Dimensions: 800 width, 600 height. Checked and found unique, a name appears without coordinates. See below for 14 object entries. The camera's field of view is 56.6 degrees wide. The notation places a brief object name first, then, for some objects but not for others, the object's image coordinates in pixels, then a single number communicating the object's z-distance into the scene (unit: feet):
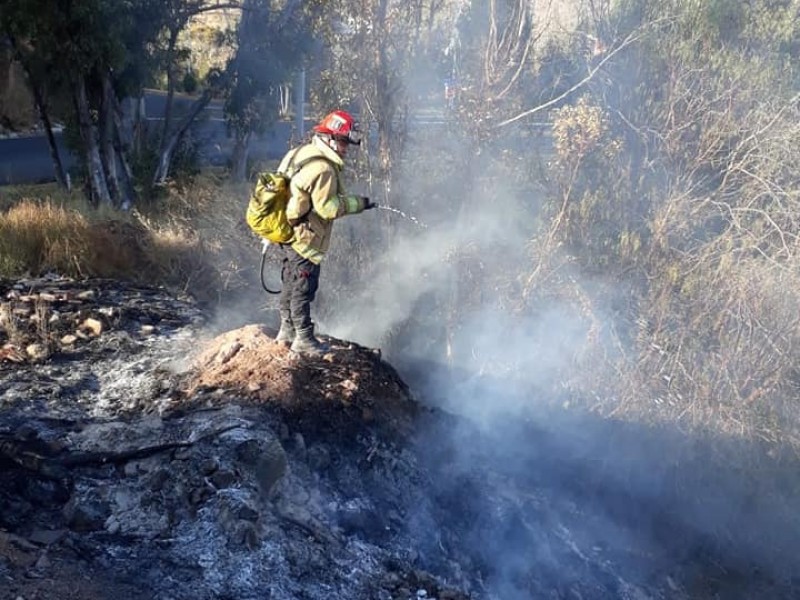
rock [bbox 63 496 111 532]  12.27
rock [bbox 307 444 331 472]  14.73
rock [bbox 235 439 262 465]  13.73
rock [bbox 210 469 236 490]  13.21
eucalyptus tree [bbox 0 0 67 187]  26.86
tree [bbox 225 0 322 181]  34.27
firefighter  15.34
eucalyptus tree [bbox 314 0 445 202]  24.14
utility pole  35.45
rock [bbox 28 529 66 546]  11.64
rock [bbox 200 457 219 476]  13.42
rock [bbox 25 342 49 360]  17.44
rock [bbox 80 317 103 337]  19.13
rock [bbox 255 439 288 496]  13.61
